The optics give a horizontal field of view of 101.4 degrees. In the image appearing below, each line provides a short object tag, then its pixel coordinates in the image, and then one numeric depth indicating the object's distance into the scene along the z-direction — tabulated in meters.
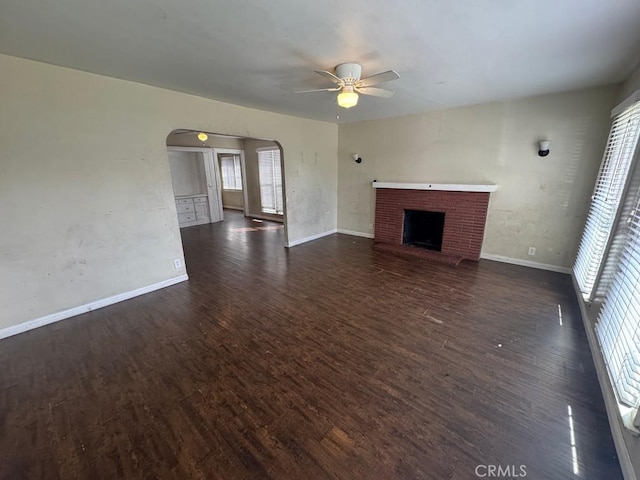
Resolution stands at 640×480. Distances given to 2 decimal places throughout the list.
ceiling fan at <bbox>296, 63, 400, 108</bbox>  2.30
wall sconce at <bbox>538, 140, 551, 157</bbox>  3.64
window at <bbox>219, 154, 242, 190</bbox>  9.05
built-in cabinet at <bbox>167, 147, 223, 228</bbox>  7.16
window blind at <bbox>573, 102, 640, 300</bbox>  2.47
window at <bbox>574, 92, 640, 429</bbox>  1.57
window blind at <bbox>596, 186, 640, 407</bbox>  1.51
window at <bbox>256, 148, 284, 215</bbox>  7.43
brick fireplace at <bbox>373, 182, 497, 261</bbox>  4.39
